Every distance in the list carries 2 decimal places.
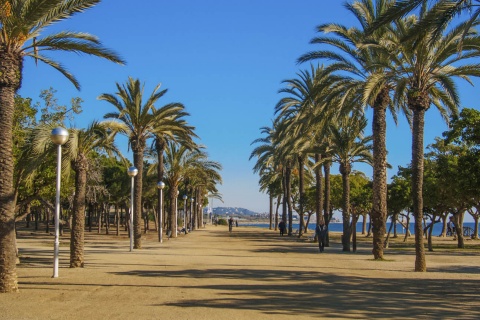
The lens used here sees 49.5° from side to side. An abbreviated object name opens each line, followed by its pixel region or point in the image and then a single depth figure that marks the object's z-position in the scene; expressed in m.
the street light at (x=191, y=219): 65.69
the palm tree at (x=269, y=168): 54.47
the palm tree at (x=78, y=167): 17.05
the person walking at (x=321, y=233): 28.73
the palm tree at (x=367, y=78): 21.56
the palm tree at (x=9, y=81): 11.50
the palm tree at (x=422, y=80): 18.39
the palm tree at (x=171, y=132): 31.14
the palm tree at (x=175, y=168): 45.90
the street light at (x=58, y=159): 14.33
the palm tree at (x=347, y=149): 30.17
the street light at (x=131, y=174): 25.77
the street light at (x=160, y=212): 34.81
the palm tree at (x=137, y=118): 29.20
